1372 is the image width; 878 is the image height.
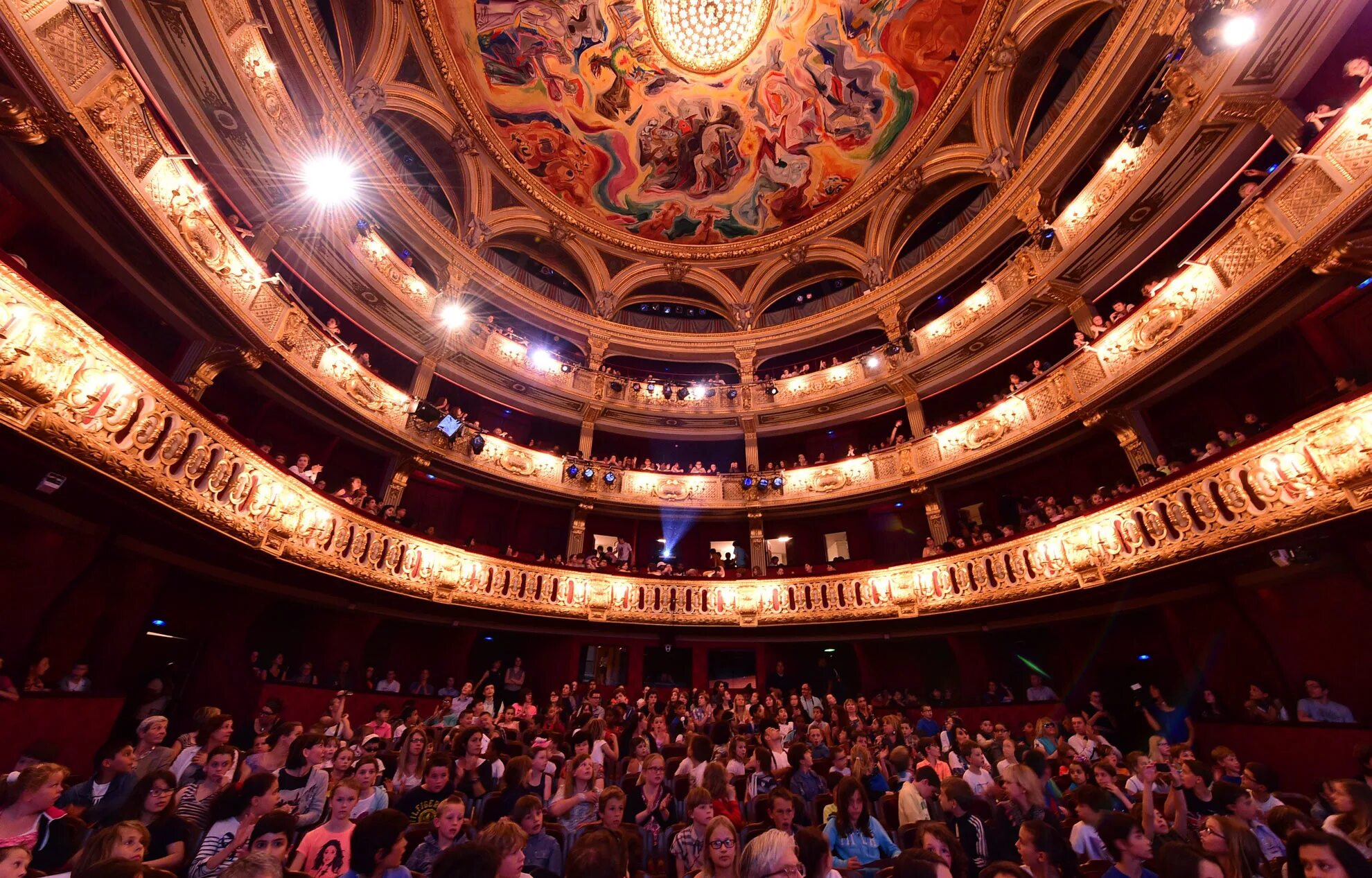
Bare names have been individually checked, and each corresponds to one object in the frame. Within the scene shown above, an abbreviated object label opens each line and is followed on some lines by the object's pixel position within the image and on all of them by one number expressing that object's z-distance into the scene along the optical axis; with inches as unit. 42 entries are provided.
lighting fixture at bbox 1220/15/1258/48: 323.3
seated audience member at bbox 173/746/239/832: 159.6
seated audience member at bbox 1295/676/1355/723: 306.0
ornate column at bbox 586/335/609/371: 776.3
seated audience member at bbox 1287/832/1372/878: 115.3
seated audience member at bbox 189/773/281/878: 136.7
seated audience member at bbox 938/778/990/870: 181.2
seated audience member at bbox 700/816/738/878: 124.4
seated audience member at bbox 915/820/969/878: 137.0
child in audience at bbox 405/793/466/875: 140.6
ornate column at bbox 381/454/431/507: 553.9
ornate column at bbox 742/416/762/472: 745.0
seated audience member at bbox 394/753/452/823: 174.2
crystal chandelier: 660.1
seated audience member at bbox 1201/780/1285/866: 167.9
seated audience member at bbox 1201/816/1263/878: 138.8
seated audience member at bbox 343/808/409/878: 117.5
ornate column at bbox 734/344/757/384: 810.2
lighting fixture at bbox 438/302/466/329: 608.4
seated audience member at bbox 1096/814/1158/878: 129.2
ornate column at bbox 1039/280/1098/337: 524.7
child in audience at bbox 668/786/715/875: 158.7
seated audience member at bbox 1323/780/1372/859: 150.7
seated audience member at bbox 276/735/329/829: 174.1
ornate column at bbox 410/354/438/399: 599.8
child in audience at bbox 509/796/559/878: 152.3
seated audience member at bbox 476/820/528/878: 118.7
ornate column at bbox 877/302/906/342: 716.7
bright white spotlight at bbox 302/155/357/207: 454.6
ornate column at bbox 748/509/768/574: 687.7
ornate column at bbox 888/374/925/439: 666.2
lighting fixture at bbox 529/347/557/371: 713.0
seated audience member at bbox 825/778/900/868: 169.8
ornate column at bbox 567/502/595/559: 661.3
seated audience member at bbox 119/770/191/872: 134.7
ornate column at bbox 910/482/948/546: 600.1
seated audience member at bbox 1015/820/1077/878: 148.9
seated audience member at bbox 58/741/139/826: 162.2
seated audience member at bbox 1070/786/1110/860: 163.5
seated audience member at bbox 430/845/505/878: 100.5
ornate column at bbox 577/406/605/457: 733.3
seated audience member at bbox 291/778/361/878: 137.3
